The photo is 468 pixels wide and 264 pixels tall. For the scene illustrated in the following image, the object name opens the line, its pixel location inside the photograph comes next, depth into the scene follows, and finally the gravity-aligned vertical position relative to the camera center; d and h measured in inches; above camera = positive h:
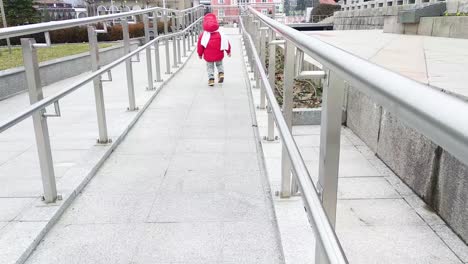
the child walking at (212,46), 271.4 -24.0
